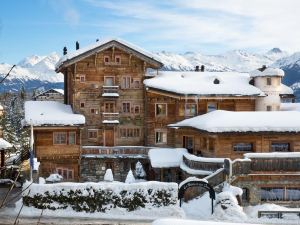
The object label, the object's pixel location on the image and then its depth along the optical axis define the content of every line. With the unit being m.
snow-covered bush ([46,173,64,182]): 40.69
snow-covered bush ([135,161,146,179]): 45.00
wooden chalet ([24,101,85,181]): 44.38
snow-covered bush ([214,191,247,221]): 32.09
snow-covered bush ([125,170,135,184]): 37.78
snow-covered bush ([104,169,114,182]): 38.34
